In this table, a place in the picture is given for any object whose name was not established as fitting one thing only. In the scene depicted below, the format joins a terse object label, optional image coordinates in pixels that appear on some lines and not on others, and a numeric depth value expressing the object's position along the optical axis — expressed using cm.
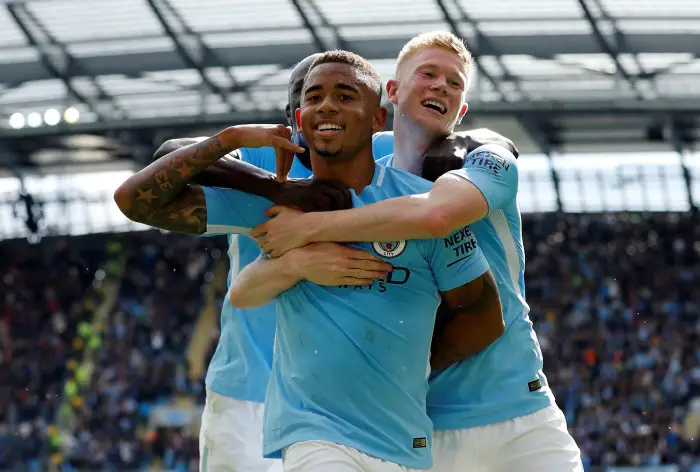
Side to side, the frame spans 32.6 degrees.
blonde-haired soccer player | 404
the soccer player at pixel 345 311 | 372
